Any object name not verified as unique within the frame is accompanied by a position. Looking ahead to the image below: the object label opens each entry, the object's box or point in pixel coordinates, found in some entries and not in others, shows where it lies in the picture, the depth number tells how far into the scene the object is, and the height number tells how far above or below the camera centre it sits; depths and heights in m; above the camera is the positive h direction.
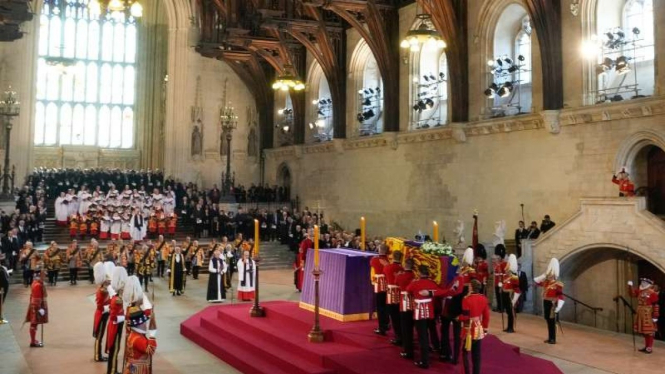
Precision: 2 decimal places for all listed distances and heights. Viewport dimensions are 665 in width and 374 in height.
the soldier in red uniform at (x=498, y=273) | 13.02 -1.29
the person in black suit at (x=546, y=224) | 16.02 -0.22
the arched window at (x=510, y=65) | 18.89 +4.97
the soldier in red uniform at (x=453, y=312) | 8.31 -1.41
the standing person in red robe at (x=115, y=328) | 8.11 -1.64
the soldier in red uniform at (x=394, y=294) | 8.67 -1.18
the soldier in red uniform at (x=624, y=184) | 13.95 +0.78
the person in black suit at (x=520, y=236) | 16.43 -0.58
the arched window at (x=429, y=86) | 22.47 +5.05
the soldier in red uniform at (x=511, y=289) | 12.53 -1.59
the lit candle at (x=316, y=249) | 9.42 -0.58
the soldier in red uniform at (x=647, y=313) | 10.95 -1.84
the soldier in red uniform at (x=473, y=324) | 7.63 -1.44
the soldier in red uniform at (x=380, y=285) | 9.22 -1.11
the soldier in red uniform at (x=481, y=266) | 13.65 -1.22
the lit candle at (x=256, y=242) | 10.84 -0.54
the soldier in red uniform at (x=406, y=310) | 8.29 -1.35
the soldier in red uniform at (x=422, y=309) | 8.02 -1.30
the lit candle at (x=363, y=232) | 10.72 -0.33
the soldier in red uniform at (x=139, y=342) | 6.65 -1.49
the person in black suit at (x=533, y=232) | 16.22 -0.45
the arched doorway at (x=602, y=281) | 14.97 -1.73
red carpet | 8.22 -2.11
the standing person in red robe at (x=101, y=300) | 9.28 -1.42
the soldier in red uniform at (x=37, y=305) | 10.18 -1.66
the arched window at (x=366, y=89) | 26.03 +5.60
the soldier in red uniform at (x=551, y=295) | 11.20 -1.53
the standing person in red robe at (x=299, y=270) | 15.39 -1.61
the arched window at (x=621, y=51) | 15.52 +4.52
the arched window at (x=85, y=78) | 34.59 +8.24
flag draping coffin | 8.58 -0.69
